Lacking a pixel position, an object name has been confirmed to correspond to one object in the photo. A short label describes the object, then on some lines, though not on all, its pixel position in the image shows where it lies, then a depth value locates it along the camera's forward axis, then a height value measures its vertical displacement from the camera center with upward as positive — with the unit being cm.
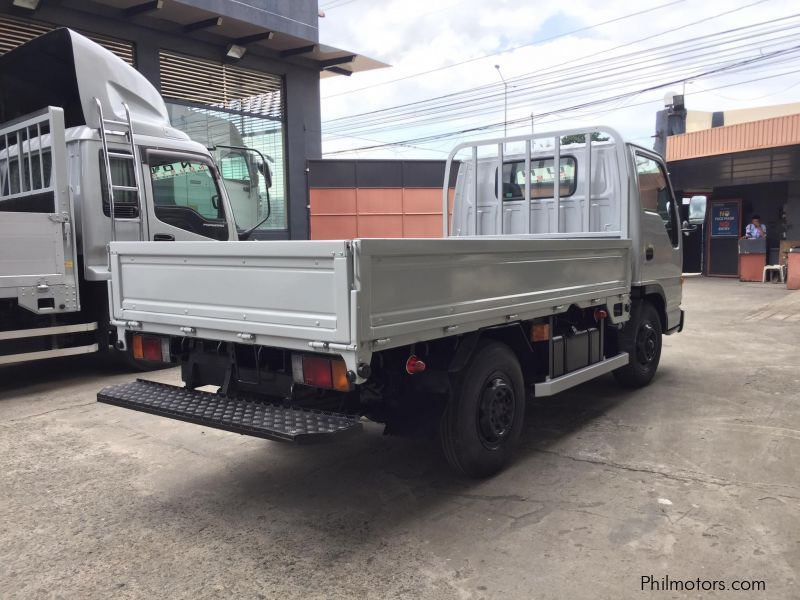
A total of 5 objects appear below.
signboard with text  1997 +45
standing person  1872 +10
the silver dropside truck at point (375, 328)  325 -52
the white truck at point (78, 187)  665 +68
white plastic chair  1825 -110
